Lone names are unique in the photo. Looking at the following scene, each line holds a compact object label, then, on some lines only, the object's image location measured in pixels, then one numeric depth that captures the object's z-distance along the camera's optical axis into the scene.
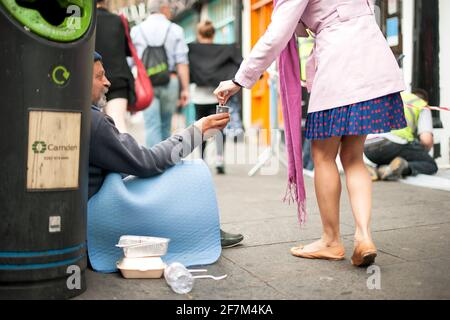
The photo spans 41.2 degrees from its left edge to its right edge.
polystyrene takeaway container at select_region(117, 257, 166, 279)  2.67
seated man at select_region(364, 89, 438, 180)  6.29
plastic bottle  2.50
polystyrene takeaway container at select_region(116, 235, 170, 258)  2.69
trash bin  2.18
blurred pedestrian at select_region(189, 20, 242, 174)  7.08
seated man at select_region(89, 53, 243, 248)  2.76
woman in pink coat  2.80
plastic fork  2.73
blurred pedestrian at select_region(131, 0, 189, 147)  6.46
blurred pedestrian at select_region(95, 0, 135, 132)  5.10
